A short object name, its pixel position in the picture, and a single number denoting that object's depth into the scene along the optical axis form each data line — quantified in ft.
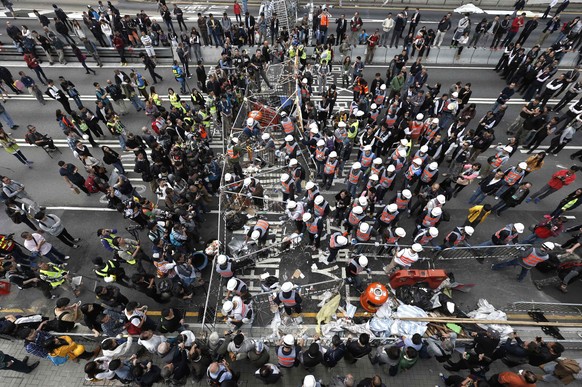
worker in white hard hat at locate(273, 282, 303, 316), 27.84
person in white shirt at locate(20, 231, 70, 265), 32.59
